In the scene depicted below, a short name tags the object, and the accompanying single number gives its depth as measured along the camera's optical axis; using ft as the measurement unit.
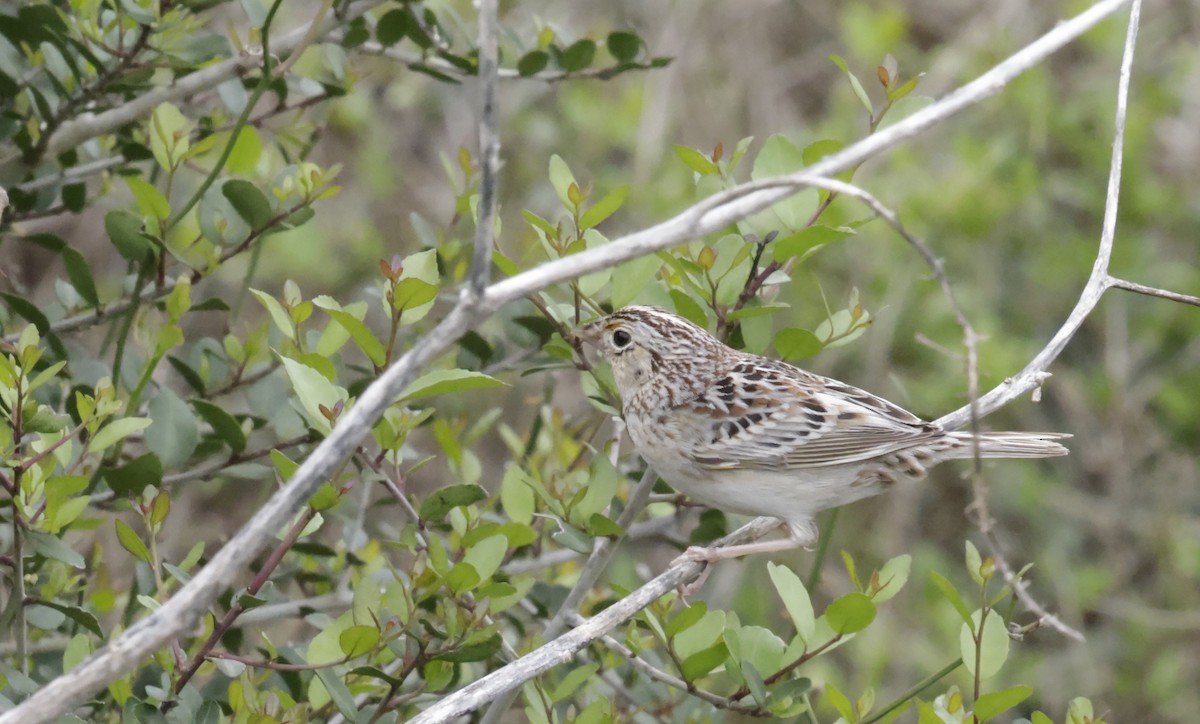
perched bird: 26.00
